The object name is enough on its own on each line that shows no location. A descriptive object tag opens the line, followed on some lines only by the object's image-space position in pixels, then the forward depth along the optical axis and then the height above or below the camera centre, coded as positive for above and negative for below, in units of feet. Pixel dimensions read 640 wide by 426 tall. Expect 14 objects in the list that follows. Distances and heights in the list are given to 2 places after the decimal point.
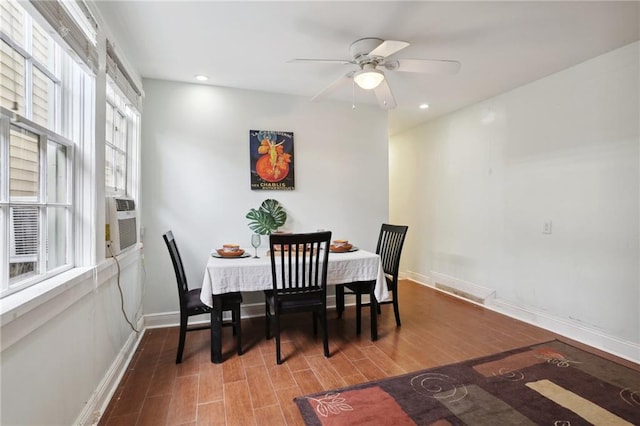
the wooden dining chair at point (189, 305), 7.80 -2.32
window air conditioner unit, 6.80 -0.25
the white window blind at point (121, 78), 6.78 +3.35
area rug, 5.71 -3.73
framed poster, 11.26 +2.00
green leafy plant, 11.06 -0.10
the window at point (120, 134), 7.53 +2.24
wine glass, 9.40 -0.81
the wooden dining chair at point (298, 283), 7.70 -1.79
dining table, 7.70 -1.66
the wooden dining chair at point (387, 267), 9.61 -1.79
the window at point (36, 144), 3.94 +1.06
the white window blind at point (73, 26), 4.23 +2.83
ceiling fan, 7.03 +3.47
